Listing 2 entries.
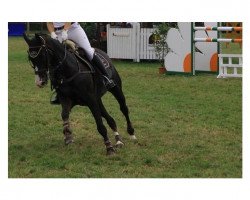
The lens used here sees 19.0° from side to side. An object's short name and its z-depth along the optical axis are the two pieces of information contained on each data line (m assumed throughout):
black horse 10.75
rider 11.86
